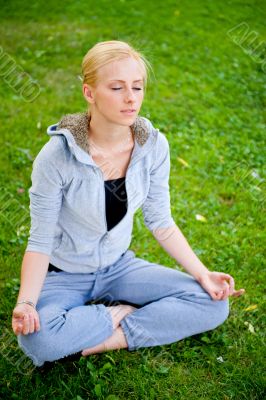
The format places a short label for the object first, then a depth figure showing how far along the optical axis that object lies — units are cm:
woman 229
